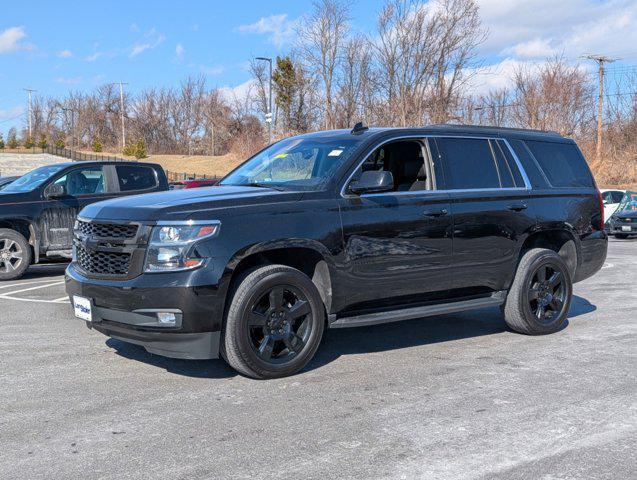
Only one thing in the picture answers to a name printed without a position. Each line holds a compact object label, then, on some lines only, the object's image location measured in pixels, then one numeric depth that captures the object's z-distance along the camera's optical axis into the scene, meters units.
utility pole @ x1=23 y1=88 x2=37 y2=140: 111.47
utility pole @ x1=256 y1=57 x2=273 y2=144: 33.30
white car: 22.86
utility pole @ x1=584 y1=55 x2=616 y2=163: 43.50
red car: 16.97
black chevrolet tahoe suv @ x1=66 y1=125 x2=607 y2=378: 4.91
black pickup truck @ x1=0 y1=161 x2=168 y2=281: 10.84
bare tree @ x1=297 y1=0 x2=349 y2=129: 40.28
